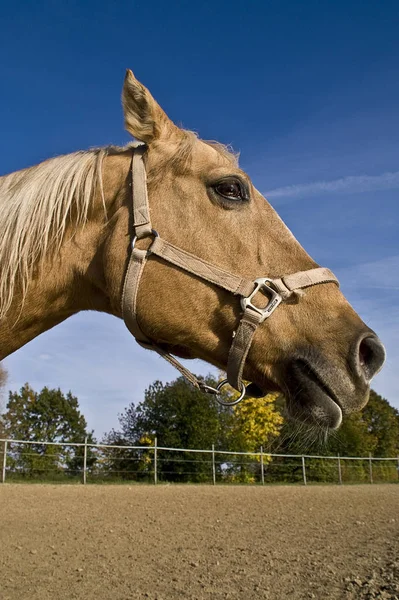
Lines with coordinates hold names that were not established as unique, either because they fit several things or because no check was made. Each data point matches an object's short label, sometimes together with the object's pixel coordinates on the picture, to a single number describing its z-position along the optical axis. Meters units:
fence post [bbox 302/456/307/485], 24.64
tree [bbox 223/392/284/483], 27.09
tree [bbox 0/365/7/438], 26.52
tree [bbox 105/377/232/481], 24.31
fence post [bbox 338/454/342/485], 26.41
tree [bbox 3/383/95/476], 32.28
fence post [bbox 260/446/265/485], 24.04
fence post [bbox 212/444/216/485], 23.11
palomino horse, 2.21
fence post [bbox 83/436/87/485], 19.86
